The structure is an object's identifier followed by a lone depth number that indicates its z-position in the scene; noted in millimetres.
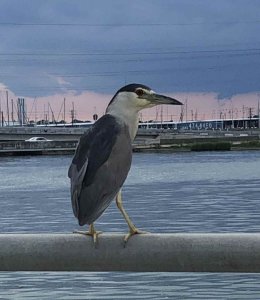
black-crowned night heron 4605
